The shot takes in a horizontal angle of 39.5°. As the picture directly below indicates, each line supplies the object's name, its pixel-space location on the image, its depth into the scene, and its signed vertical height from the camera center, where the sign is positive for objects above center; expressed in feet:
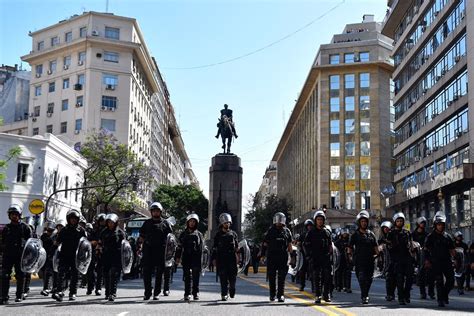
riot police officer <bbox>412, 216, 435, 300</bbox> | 50.96 +1.42
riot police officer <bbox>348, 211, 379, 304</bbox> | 42.91 +0.42
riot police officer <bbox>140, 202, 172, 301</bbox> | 42.42 +0.31
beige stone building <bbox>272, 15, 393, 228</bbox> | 255.50 +50.93
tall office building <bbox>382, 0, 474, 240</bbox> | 132.57 +35.48
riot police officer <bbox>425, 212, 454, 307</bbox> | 42.62 +0.18
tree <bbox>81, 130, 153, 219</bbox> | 168.25 +20.89
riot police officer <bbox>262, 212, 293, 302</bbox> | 42.34 +0.29
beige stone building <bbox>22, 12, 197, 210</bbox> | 229.04 +61.48
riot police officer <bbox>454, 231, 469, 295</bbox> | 64.28 +1.11
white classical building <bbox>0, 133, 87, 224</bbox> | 149.38 +18.13
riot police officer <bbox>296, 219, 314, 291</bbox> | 52.33 -0.60
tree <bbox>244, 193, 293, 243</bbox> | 271.90 +17.60
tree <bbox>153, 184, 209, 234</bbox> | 284.35 +23.24
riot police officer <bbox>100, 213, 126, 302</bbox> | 42.12 -0.02
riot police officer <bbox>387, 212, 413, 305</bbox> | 43.19 +0.20
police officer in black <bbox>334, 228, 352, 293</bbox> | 58.85 -1.12
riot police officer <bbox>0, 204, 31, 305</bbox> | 41.34 +0.32
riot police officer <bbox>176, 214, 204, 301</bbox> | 43.16 -0.01
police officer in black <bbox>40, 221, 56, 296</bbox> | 51.98 +0.12
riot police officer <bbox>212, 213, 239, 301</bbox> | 43.47 +0.02
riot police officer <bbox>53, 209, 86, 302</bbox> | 42.59 +0.26
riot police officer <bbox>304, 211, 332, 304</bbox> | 42.06 +0.23
